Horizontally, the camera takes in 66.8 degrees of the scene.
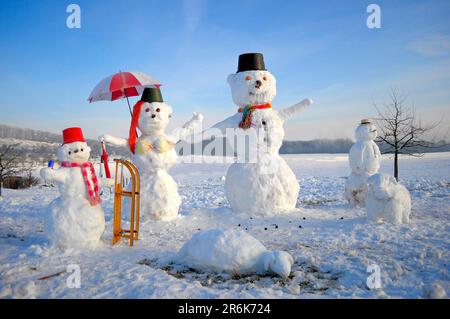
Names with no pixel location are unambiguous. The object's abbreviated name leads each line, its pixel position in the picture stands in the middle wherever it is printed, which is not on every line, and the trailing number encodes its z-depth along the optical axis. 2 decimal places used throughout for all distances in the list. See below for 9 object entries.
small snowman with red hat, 5.10
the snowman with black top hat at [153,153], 7.05
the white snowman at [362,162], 8.58
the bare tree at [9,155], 16.04
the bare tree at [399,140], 15.38
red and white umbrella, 6.51
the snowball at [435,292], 3.22
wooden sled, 5.44
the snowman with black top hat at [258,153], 7.31
